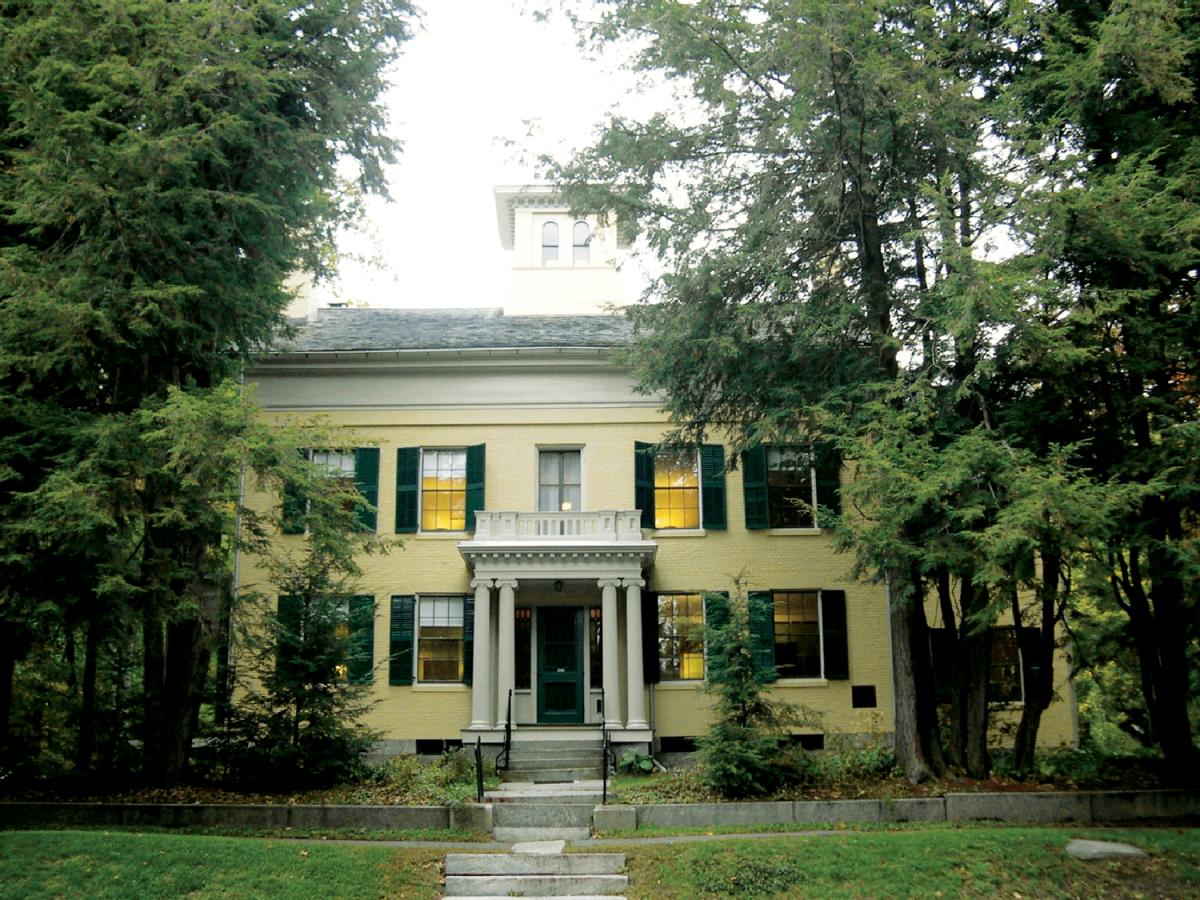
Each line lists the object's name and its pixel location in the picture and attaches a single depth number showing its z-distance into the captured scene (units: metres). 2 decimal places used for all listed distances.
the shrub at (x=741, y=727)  13.66
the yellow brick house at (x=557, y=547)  19.98
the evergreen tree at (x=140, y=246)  11.63
